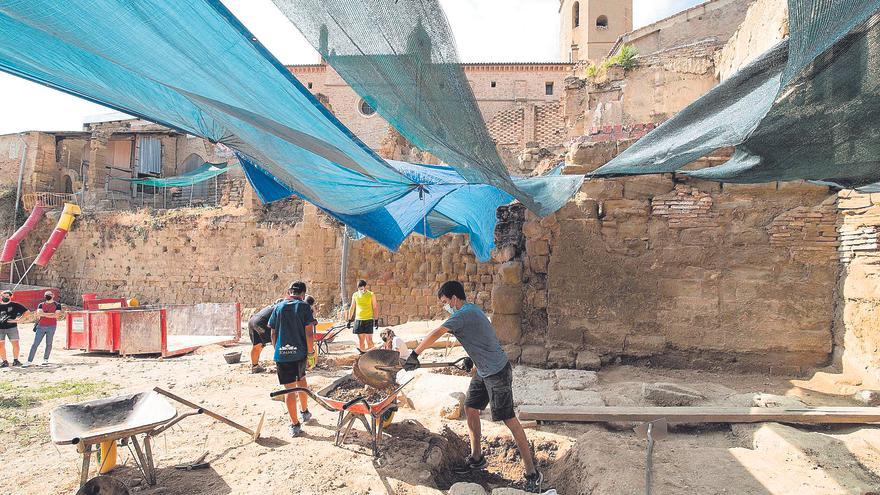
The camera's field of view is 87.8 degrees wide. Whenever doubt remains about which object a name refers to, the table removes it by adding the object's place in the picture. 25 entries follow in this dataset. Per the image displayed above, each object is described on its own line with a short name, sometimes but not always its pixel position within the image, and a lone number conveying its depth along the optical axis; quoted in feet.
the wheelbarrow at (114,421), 8.73
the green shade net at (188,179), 60.47
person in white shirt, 12.80
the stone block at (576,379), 14.88
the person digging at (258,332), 20.48
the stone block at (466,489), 9.07
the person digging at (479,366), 10.72
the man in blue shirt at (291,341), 13.21
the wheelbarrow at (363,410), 11.01
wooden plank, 11.43
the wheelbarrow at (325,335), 23.44
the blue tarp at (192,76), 6.98
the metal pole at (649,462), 7.33
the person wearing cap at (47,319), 25.00
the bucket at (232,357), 23.12
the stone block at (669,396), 13.15
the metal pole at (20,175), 60.86
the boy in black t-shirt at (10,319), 23.38
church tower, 82.64
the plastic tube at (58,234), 53.31
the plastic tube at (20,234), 56.13
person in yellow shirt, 23.82
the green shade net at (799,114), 7.16
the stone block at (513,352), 17.75
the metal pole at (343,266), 38.73
